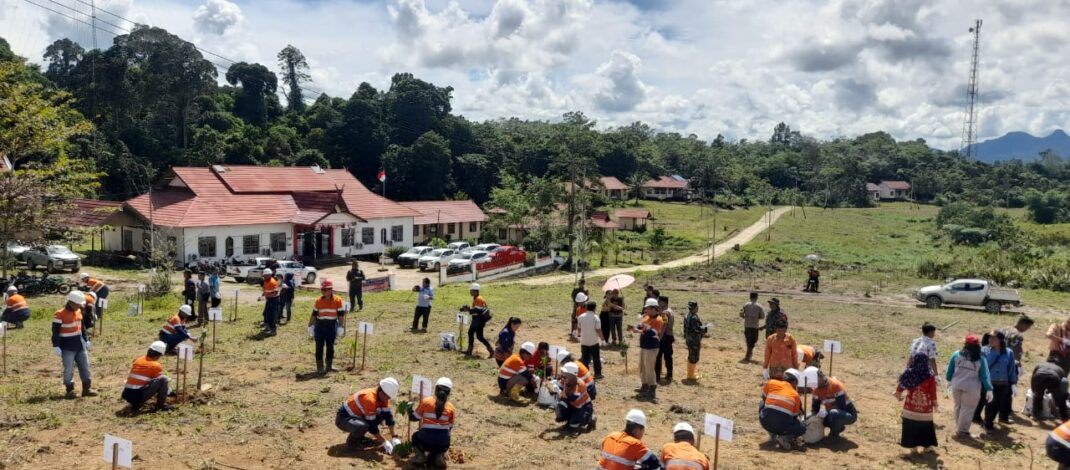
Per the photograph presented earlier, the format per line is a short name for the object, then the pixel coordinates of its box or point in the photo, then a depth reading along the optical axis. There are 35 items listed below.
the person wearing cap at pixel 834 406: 10.14
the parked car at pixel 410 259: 40.59
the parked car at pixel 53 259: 32.09
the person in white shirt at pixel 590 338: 13.08
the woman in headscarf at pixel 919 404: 9.55
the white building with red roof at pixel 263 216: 36.88
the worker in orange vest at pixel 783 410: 9.62
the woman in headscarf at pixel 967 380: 10.21
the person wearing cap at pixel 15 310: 16.16
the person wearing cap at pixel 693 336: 13.58
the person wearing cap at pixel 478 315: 14.80
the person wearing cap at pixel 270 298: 16.80
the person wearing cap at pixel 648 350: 12.38
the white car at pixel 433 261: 38.84
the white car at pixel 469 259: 36.22
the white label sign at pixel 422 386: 9.43
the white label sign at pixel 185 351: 10.42
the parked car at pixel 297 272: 31.02
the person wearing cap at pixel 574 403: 10.16
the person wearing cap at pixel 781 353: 11.80
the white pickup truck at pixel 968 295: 27.00
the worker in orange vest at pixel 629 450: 7.27
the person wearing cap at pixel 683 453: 6.87
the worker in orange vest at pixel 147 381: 10.11
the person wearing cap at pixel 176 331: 13.53
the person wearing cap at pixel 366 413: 9.05
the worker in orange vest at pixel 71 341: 10.91
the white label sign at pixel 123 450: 7.21
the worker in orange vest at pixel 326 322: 12.86
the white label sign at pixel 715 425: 7.99
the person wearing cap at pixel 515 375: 11.79
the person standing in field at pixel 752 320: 15.61
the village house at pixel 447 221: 52.00
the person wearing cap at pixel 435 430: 8.70
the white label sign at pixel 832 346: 12.55
